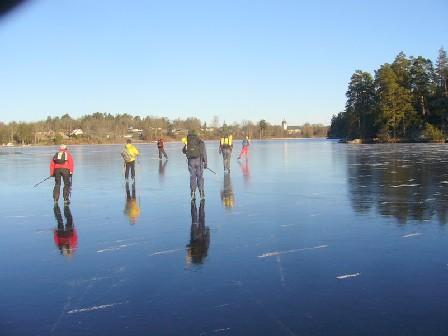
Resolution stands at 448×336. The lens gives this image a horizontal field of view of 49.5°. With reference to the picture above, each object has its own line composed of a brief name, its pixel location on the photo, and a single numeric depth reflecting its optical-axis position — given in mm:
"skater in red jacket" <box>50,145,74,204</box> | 11742
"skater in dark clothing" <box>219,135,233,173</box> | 19812
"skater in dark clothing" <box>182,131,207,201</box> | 11550
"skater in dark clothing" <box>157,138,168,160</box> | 31491
